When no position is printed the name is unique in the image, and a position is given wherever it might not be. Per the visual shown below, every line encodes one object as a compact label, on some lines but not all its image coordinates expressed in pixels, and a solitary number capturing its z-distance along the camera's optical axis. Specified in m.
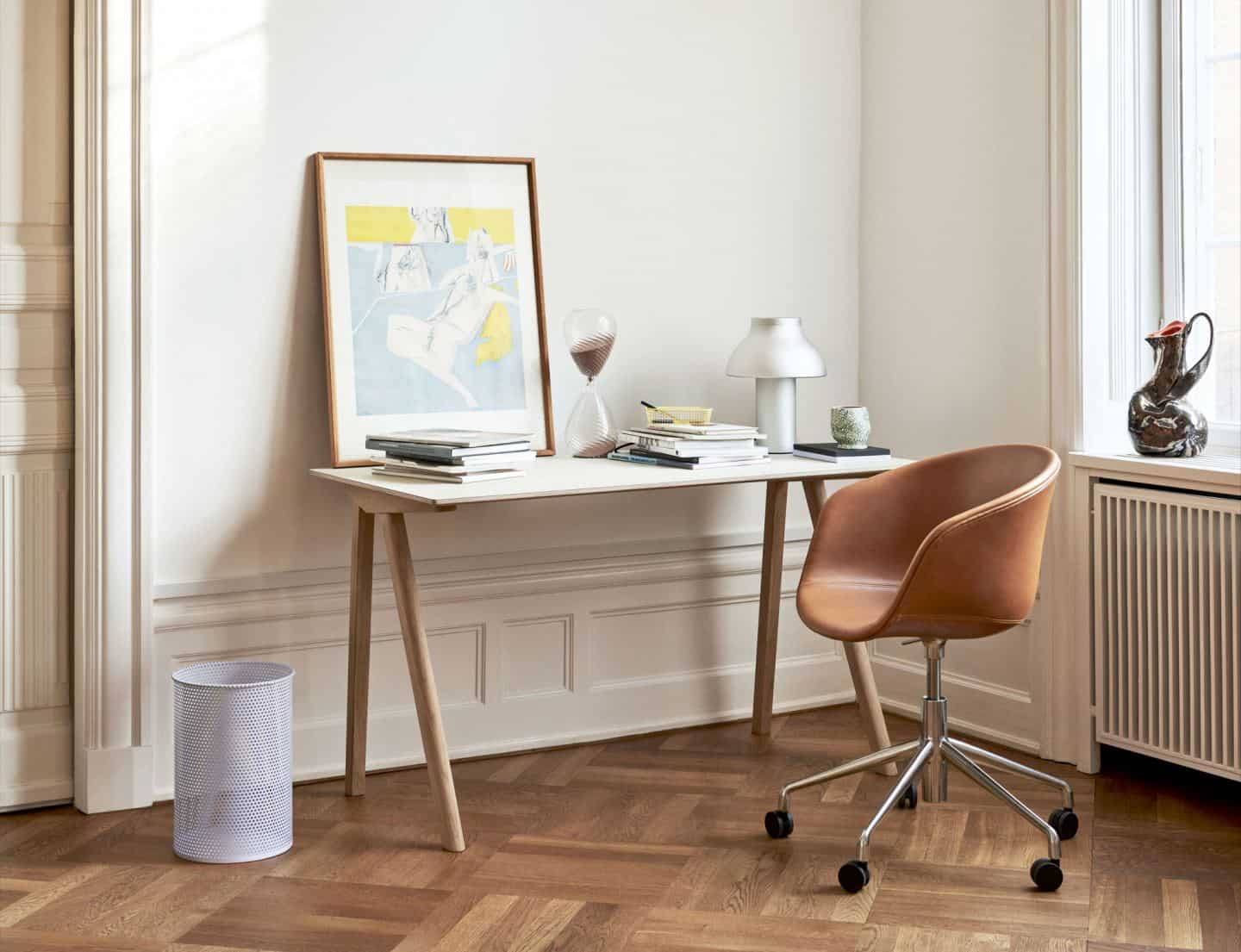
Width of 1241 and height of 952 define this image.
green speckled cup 3.73
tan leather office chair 2.96
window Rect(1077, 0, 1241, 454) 3.60
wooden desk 3.11
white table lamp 3.80
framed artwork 3.54
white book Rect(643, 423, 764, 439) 3.57
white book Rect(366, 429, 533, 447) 3.21
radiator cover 3.27
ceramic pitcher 3.43
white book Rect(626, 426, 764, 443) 3.56
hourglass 3.73
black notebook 3.64
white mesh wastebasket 3.04
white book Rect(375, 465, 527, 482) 3.17
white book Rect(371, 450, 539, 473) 3.17
